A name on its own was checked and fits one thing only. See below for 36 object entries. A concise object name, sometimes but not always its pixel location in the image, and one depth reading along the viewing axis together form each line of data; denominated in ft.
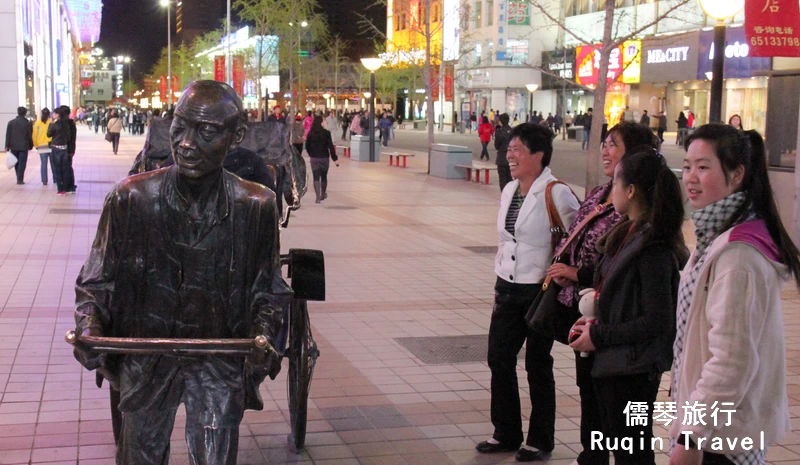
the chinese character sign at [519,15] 184.75
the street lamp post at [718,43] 31.31
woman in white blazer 16.71
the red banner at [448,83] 221.78
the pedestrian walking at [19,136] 67.46
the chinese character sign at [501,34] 202.59
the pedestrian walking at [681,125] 133.89
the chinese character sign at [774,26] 38.55
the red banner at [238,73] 209.72
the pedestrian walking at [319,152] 58.44
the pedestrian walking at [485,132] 106.42
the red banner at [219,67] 215.92
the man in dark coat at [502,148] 59.26
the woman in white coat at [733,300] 9.04
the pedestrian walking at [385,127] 141.49
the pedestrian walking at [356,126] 134.60
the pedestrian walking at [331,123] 127.95
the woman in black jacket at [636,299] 12.53
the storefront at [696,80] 130.59
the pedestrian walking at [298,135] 87.20
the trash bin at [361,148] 105.40
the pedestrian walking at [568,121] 178.04
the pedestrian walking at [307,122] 105.61
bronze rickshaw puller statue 9.98
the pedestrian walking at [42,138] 65.62
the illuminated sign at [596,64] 157.48
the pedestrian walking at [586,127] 137.28
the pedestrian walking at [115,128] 108.37
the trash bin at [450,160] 80.74
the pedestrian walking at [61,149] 61.36
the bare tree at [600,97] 52.95
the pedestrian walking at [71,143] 62.44
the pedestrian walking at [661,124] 132.54
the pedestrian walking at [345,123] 168.25
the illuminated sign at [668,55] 146.36
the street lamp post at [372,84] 98.27
